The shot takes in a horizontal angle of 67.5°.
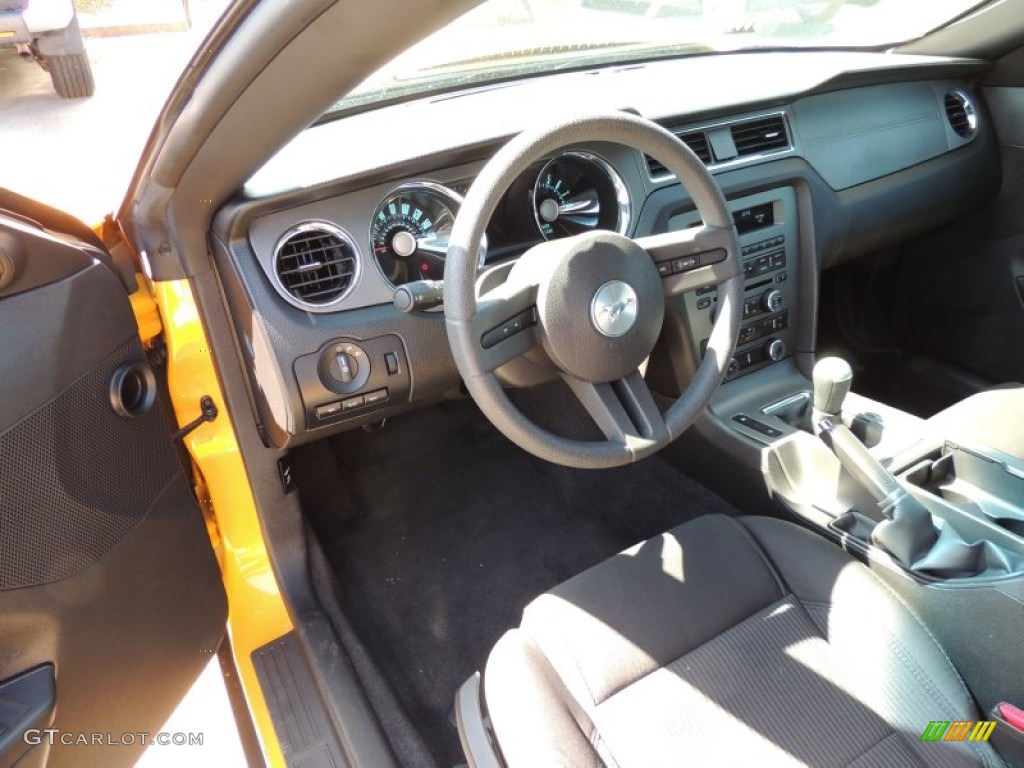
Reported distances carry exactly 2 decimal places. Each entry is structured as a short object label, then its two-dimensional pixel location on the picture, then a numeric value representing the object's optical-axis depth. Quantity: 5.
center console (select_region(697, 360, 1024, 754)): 1.27
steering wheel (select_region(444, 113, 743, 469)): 1.18
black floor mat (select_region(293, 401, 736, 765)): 1.99
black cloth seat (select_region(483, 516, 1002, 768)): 1.16
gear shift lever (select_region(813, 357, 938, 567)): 1.39
